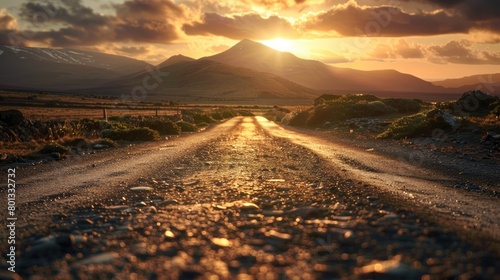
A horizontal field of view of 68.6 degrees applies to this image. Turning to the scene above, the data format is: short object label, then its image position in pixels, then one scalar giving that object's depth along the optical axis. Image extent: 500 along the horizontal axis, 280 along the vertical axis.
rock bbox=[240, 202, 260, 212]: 4.81
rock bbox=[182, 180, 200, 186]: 6.85
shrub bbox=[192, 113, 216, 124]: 43.59
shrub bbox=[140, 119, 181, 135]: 25.85
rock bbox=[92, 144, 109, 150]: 15.96
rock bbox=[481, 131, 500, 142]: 14.45
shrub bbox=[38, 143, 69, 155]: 13.19
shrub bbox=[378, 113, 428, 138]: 20.47
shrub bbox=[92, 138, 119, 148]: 16.70
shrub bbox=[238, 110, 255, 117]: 71.62
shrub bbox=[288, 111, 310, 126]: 39.89
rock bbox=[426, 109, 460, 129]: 19.23
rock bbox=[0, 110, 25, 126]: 19.56
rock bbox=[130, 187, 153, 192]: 6.26
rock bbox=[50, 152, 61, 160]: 12.38
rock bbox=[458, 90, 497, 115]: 27.12
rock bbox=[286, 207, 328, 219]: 4.46
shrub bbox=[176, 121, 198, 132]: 29.98
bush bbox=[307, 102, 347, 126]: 34.22
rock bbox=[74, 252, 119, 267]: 3.03
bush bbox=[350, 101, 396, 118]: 33.56
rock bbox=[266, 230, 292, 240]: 3.62
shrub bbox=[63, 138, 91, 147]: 16.49
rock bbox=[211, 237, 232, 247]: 3.45
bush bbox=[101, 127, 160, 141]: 20.00
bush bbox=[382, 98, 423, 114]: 36.75
